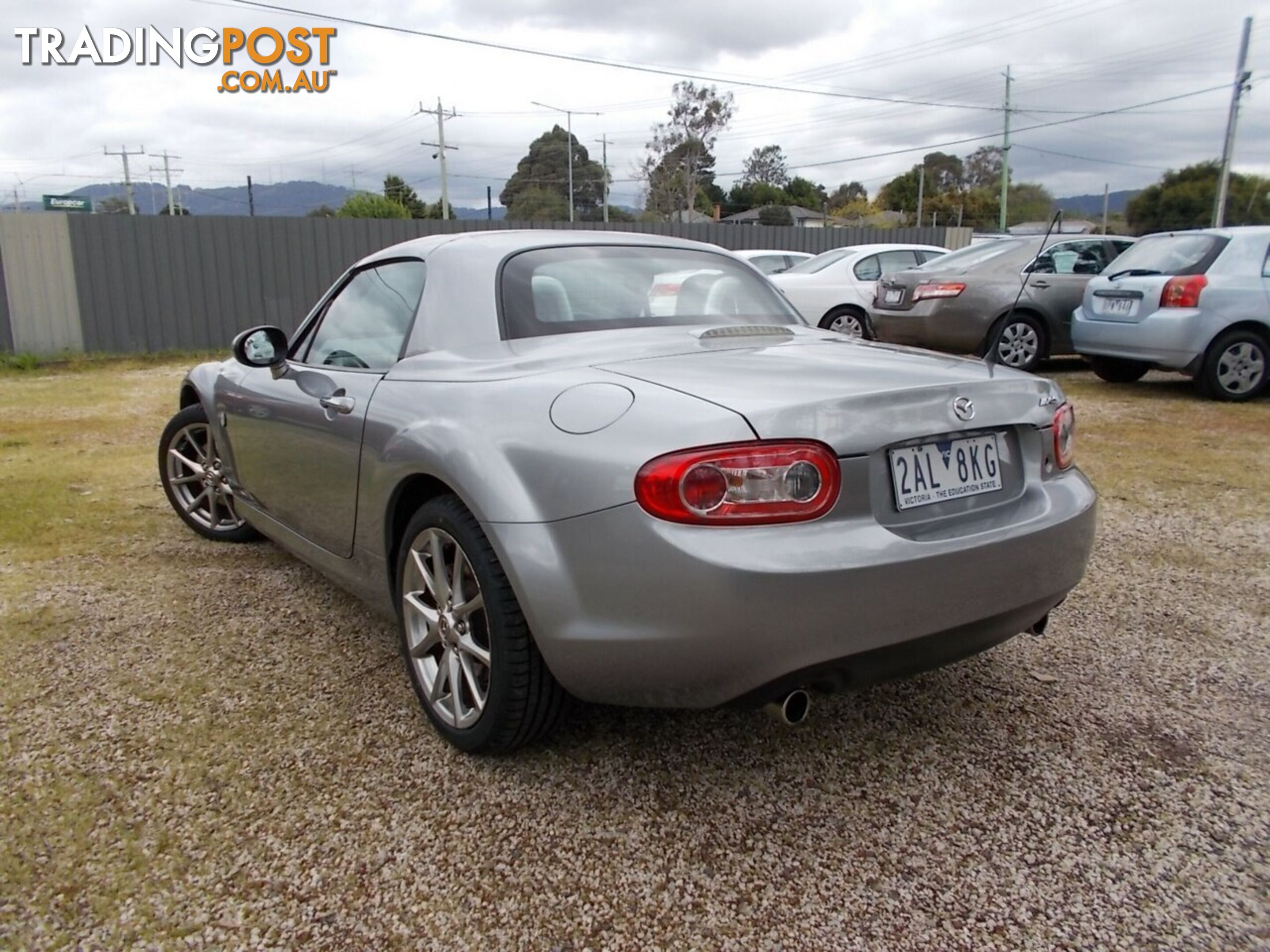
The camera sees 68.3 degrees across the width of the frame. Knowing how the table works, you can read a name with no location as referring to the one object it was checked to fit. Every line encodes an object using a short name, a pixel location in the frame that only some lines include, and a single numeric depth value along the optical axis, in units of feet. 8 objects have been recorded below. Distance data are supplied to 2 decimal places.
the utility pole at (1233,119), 102.83
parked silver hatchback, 24.67
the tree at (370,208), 188.34
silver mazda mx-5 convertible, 6.47
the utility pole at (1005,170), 132.87
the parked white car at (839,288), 35.32
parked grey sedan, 29.63
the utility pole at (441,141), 170.73
